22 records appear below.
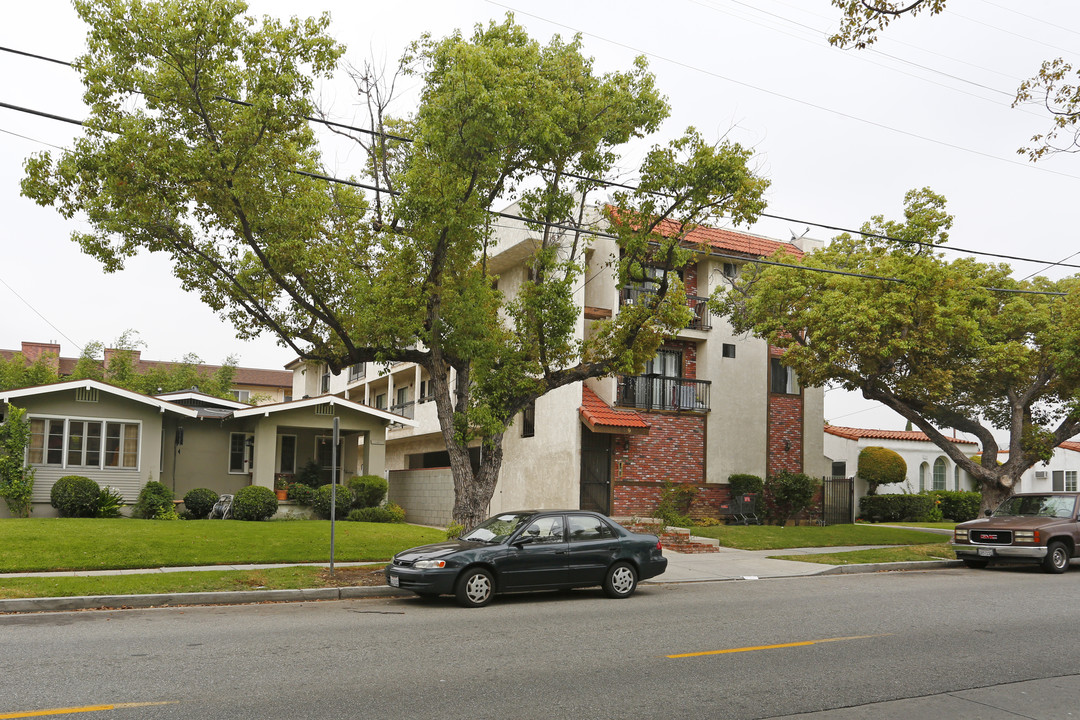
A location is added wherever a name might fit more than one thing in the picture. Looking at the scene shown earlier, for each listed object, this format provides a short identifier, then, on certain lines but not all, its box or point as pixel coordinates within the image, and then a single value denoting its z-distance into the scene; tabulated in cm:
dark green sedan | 1205
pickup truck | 1720
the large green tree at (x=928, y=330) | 2098
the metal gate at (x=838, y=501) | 2909
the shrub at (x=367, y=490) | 2662
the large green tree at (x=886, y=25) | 843
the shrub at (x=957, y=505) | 3403
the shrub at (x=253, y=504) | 2391
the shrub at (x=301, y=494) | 2559
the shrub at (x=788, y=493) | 2720
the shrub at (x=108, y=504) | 2312
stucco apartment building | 2412
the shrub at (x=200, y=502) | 2430
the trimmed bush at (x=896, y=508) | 3216
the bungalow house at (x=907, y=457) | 3434
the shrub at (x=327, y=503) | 2540
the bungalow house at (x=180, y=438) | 2380
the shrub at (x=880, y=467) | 3344
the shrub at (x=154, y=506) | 2370
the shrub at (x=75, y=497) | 2258
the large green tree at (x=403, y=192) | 1358
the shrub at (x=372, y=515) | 2548
